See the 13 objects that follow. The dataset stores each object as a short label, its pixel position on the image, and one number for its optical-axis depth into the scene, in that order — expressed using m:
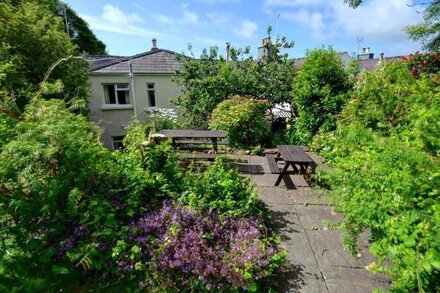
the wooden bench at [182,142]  7.03
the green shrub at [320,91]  7.43
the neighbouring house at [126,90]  13.50
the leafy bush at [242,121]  7.86
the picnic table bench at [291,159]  4.71
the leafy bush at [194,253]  2.53
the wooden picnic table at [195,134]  5.98
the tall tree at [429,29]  7.96
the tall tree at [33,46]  7.43
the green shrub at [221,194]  3.38
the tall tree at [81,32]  26.23
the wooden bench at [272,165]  5.02
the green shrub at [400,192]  1.72
